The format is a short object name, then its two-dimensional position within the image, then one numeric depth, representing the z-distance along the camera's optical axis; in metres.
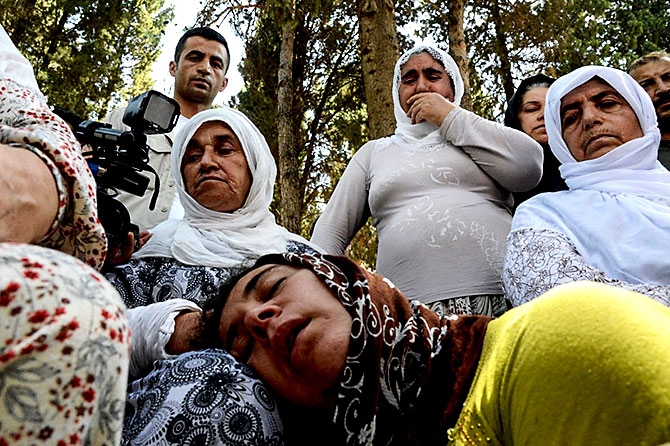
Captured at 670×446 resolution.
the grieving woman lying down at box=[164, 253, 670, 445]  0.93
